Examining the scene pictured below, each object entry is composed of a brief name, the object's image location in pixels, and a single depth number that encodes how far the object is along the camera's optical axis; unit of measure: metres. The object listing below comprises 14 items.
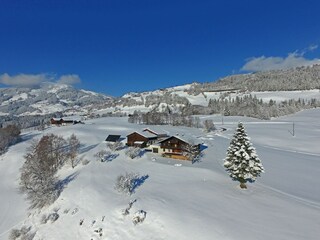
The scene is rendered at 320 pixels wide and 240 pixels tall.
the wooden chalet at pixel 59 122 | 122.86
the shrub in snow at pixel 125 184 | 31.47
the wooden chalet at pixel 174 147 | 47.66
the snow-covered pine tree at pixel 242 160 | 31.35
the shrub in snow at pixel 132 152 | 47.43
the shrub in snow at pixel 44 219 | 30.10
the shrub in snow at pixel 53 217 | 29.81
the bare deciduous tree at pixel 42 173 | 35.94
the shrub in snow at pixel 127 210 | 26.43
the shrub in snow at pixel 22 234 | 28.57
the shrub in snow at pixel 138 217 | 24.85
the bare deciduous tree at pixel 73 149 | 47.71
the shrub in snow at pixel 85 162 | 45.80
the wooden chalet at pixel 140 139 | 56.33
